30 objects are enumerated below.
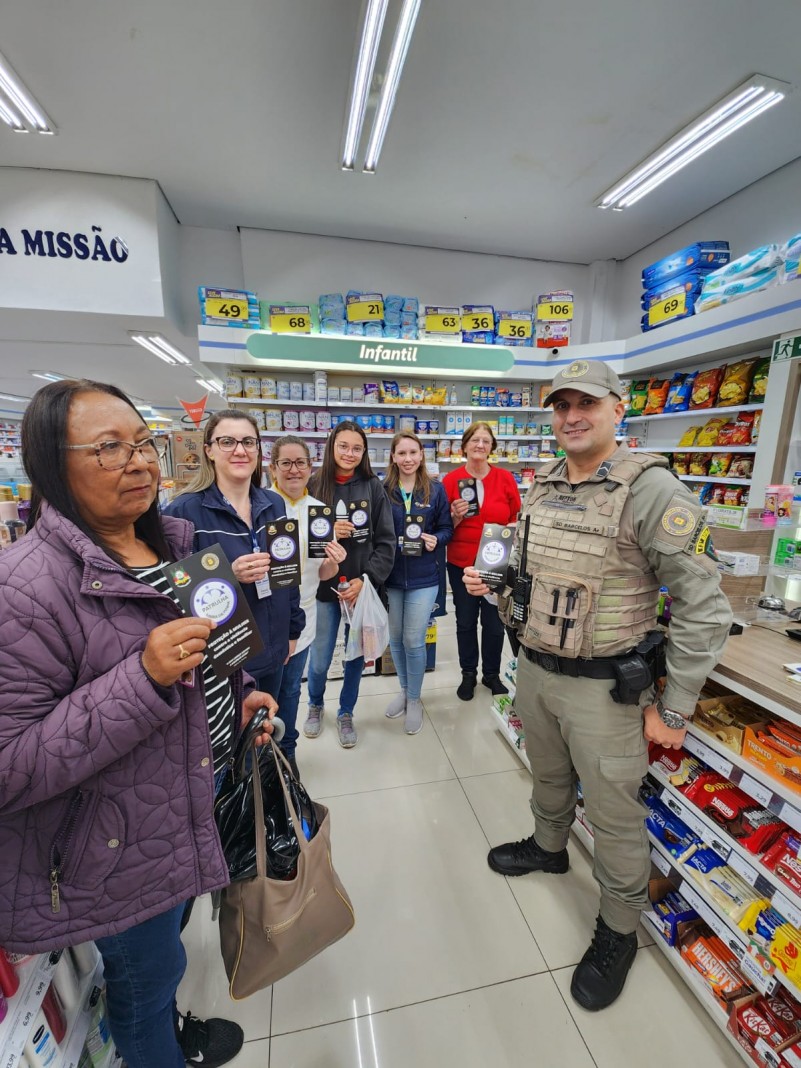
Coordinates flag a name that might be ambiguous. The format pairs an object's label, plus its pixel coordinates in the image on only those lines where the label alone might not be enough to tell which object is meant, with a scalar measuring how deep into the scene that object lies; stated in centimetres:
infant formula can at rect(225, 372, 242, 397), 428
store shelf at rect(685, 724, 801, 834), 112
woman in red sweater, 279
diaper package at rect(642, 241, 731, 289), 387
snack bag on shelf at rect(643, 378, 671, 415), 454
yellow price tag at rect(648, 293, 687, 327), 403
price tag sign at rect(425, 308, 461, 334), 454
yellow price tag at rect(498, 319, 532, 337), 480
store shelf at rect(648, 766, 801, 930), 112
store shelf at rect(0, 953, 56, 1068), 73
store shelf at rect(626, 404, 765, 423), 361
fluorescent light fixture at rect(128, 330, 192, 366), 498
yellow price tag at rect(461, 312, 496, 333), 467
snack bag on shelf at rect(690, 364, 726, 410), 396
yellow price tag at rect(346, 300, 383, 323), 430
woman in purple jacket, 69
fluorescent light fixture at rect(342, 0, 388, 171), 225
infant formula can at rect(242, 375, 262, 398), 425
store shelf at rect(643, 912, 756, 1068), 129
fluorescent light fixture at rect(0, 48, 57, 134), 286
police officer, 123
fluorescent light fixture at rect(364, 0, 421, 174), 226
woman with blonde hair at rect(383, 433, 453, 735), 261
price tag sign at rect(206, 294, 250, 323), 397
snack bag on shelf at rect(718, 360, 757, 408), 367
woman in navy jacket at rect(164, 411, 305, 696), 153
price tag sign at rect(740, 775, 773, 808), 117
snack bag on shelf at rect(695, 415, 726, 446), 400
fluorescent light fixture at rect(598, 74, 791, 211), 300
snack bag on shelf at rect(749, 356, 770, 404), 353
